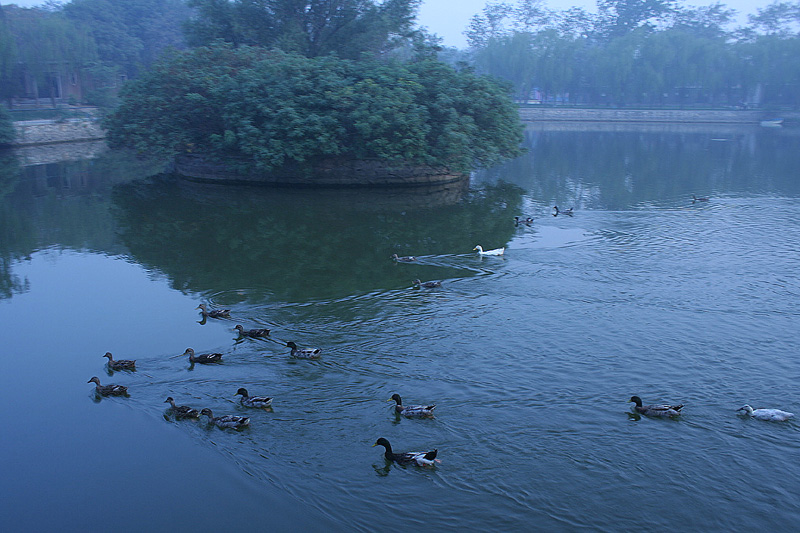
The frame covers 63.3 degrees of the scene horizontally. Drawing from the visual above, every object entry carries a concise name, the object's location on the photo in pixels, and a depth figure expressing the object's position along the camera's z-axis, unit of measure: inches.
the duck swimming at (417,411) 382.6
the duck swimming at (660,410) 382.6
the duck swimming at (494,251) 730.2
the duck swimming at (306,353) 464.8
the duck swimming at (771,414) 374.9
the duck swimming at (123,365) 458.6
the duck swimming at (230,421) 378.9
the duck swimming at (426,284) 628.7
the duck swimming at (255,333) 507.2
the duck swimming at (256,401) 395.9
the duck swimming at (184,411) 391.2
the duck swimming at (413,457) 339.0
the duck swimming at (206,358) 464.8
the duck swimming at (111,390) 425.1
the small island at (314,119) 1096.8
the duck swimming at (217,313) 550.3
